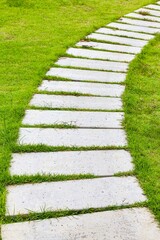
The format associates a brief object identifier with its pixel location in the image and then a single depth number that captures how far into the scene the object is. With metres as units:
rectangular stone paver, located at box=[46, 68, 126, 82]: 4.77
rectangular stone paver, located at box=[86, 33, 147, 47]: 6.25
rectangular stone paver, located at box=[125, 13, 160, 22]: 7.71
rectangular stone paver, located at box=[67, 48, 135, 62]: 5.51
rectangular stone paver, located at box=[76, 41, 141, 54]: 5.89
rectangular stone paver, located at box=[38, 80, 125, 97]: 4.43
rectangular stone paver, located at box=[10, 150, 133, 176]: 3.04
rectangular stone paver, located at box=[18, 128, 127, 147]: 3.41
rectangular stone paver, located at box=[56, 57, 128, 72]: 5.13
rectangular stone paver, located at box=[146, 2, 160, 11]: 8.62
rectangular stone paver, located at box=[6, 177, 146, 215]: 2.67
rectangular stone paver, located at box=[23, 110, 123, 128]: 3.74
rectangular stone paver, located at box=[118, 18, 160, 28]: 7.33
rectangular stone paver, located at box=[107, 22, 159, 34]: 6.96
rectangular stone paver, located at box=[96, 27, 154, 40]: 6.61
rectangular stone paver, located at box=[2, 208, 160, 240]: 2.44
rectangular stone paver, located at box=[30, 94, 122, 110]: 4.08
